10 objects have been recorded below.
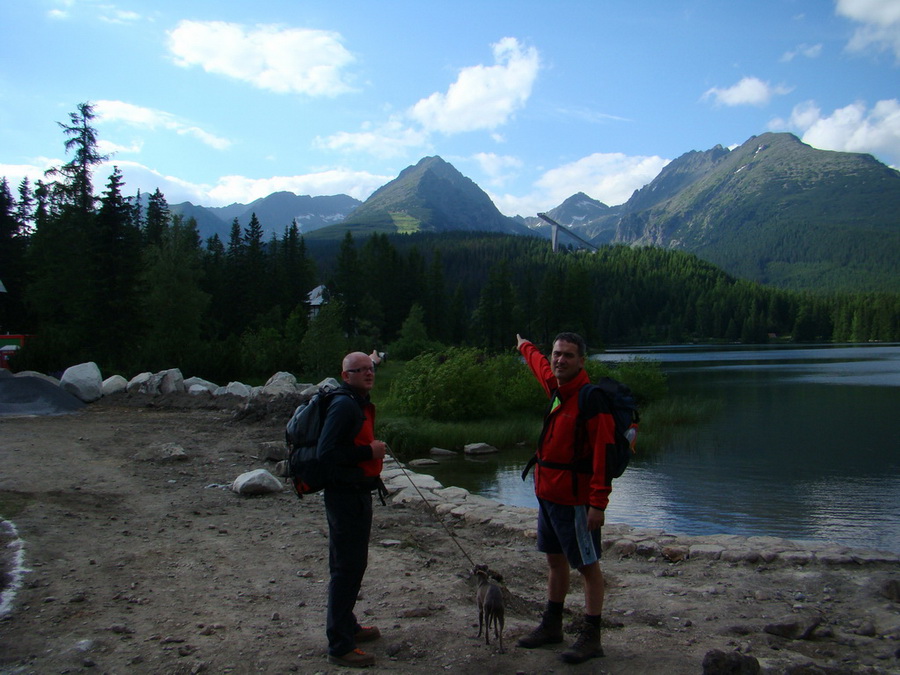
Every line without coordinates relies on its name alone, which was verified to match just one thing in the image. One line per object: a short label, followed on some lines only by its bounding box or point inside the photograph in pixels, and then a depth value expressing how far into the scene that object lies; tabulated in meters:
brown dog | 4.43
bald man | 4.32
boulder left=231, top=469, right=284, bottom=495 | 9.87
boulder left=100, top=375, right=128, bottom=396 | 21.34
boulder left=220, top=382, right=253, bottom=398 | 22.38
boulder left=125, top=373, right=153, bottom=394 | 21.80
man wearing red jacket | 4.26
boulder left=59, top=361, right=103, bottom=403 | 20.03
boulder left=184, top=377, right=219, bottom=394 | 22.48
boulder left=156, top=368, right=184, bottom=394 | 22.31
